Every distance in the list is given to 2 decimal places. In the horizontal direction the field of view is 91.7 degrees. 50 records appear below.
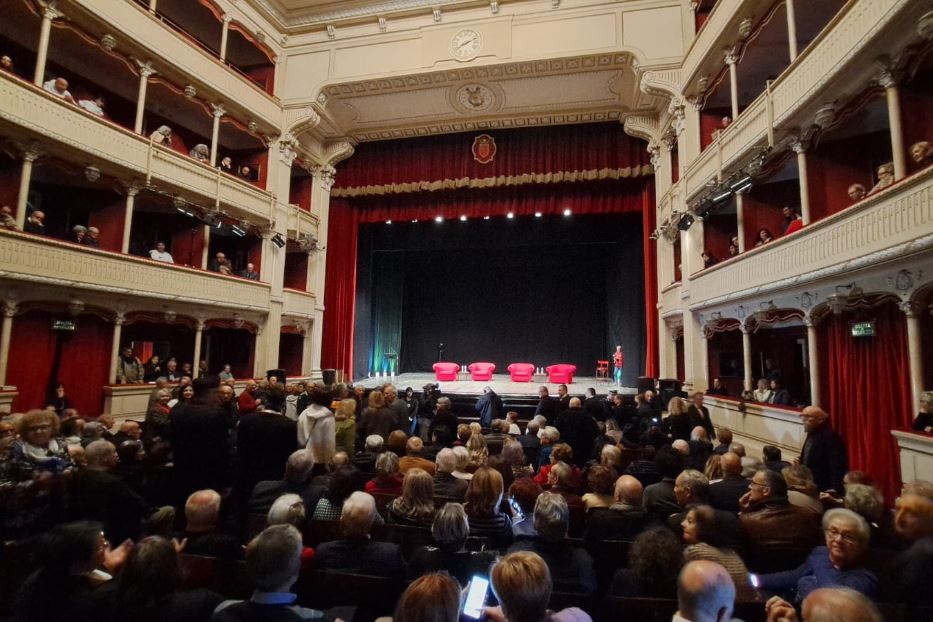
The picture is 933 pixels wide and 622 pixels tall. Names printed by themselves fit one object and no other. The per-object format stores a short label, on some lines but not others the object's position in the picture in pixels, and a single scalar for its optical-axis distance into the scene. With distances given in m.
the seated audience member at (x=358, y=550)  2.09
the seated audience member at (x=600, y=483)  2.99
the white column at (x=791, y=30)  6.32
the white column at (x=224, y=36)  10.05
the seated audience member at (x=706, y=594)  1.41
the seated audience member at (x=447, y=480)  3.16
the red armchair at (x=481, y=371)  14.21
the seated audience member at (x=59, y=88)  7.41
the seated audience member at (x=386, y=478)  3.22
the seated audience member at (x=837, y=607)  1.18
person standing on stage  13.36
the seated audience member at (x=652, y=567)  1.81
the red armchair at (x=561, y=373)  13.61
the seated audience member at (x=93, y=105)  8.09
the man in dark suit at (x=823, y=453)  4.06
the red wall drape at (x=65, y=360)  7.16
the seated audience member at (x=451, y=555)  2.10
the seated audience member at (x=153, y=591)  1.53
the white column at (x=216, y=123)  10.02
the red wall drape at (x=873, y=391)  4.73
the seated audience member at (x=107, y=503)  2.48
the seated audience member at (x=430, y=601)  1.31
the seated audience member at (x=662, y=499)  2.84
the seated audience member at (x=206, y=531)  2.16
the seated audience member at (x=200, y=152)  10.02
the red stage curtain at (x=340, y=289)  13.20
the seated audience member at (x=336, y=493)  2.68
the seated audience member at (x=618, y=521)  2.52
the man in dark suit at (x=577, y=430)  5.11
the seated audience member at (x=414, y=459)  3.65
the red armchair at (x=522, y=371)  13.94
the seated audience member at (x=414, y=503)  2.66
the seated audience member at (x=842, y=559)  1.91
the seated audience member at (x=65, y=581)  1.55
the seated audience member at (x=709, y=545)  1.93
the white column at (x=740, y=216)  7.79
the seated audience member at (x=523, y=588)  1.41
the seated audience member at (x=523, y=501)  2.89
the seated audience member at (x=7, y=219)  6.67
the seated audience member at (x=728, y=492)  2.96
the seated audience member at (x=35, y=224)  7.21
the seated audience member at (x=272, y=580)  1.52
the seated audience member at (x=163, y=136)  9.12
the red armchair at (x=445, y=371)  14.13
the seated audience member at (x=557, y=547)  2.02
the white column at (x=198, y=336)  9.54
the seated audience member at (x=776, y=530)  2.33
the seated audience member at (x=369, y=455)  4.01
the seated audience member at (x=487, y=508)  2.50
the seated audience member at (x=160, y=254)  8.97
